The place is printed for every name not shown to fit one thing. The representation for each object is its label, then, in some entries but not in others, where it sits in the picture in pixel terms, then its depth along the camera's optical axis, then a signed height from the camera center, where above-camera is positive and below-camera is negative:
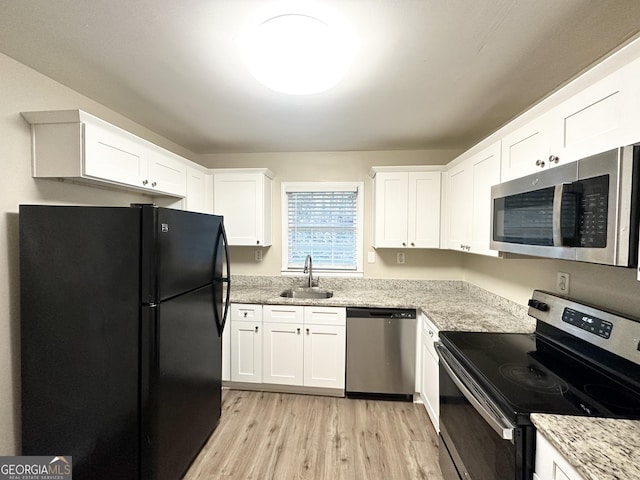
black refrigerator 1.36 -0.54
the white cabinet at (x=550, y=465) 0.77 -0.68
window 3.18 +0.06
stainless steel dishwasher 2.42 -1.03
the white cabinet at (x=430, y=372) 1.99 -1.05
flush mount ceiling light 1.16 +0.83
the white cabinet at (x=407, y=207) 2.74 +0.27
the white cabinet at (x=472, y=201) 1.88 +0.27
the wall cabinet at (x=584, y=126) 0.92 +0.45
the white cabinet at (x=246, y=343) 2.56 -1.03
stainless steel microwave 0.83 +0.09
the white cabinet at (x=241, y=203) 2.91 +0.31
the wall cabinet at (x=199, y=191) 2.59 +0.40
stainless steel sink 2.98 -0.65
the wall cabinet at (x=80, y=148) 1.51 +0.47
